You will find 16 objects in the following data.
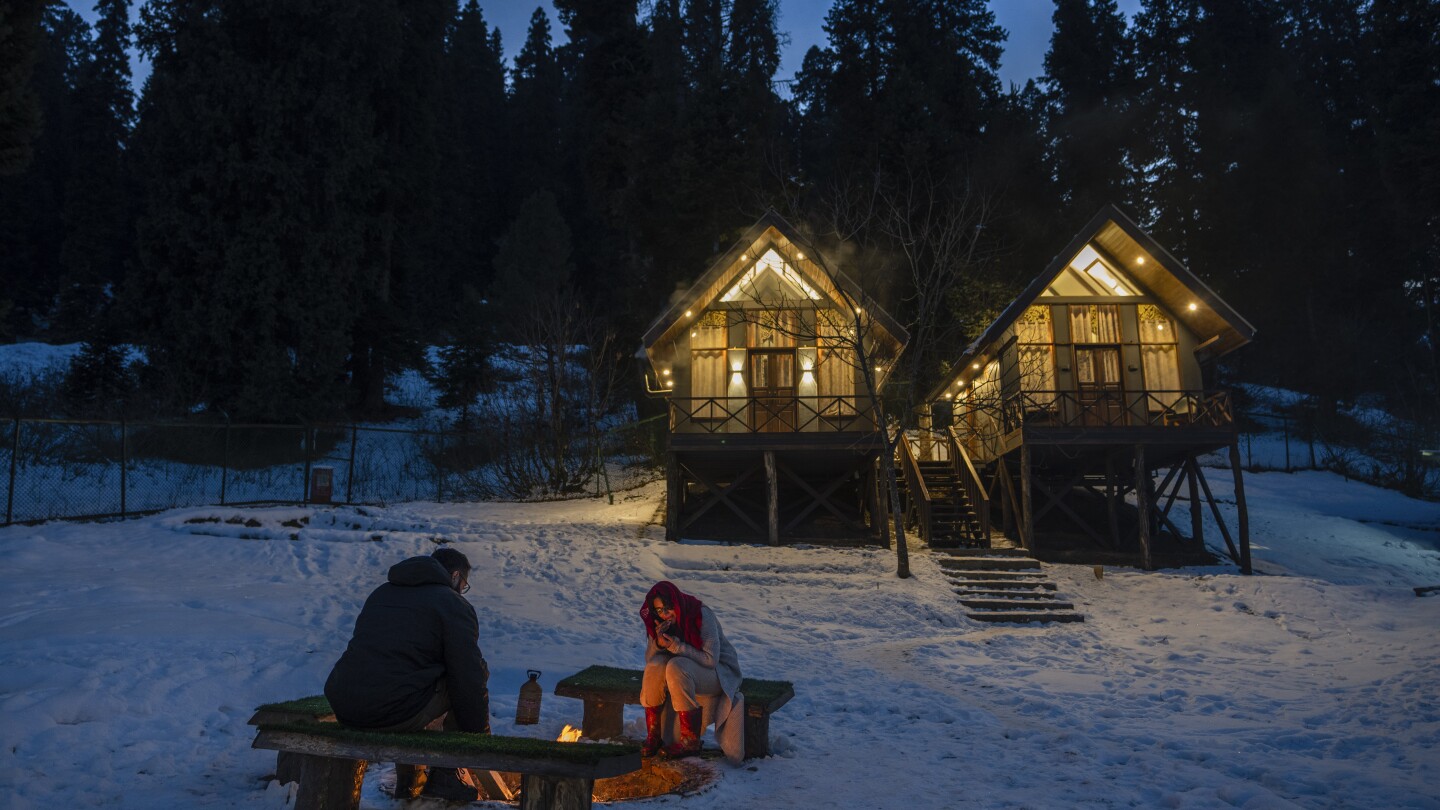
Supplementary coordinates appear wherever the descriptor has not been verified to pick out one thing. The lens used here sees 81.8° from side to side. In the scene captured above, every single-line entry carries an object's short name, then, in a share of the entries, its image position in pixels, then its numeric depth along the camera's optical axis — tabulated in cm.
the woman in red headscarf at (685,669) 597
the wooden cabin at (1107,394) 1877
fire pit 548
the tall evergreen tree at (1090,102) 3834
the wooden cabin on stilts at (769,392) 1934
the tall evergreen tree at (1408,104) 2792
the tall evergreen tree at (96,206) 3675
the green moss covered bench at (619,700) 621
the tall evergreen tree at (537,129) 5238
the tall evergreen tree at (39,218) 4056
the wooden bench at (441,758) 403
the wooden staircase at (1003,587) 1435
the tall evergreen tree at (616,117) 3319
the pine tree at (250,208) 2502
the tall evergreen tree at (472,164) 4800
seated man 445
